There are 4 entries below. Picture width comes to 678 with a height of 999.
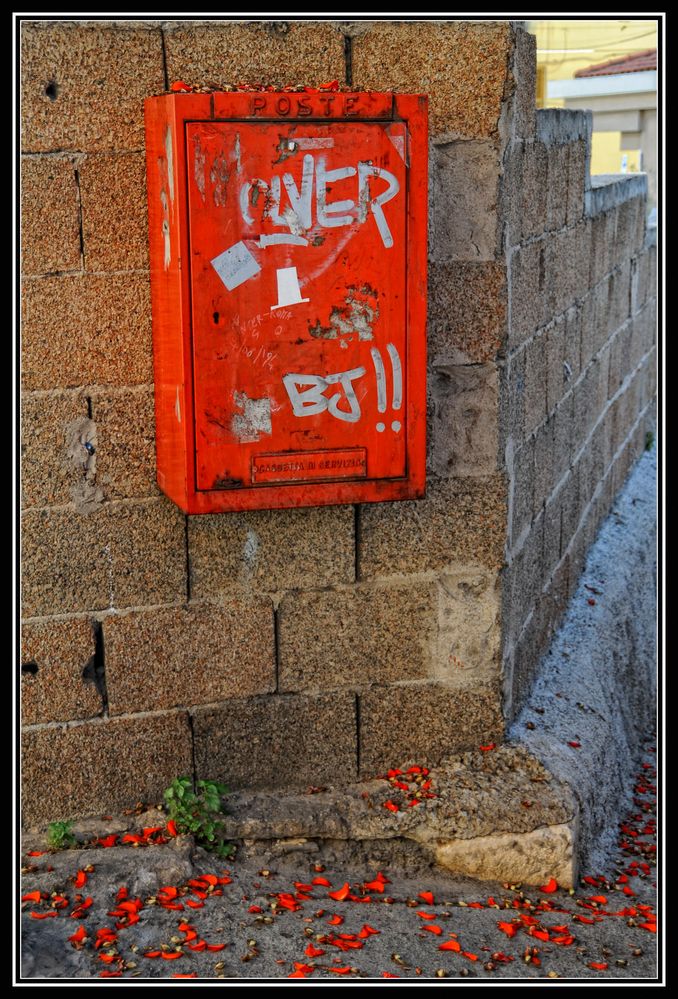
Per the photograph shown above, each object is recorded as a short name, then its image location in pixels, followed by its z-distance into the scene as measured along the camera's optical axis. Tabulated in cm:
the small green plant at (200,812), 384
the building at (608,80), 1569
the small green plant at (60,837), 377
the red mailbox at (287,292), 328
